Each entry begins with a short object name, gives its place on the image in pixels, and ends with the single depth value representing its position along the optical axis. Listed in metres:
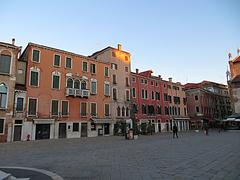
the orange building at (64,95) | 26.05
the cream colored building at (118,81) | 35.50
